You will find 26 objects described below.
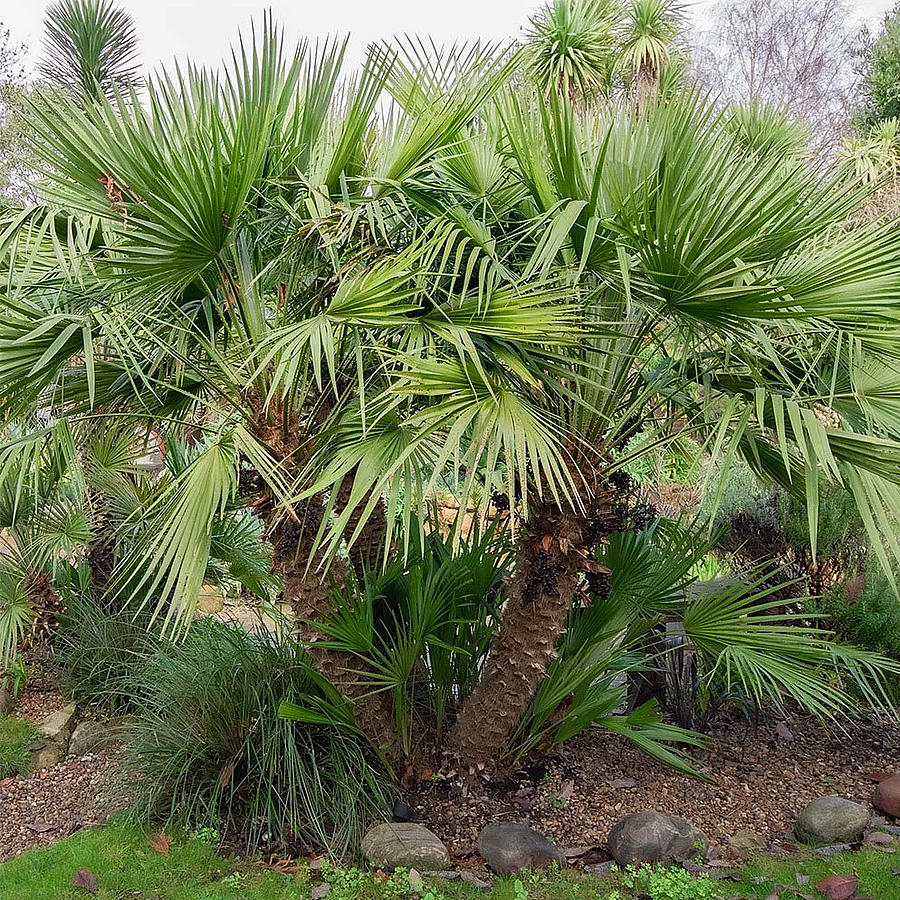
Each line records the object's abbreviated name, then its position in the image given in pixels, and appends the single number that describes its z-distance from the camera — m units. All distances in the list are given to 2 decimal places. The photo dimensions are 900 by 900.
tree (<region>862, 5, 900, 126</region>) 13.52
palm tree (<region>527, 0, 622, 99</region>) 11.68
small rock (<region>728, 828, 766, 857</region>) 3.86
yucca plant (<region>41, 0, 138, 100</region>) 8.74
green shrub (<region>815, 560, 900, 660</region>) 5.18
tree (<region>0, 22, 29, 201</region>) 12.66
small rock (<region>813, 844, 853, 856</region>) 3.85
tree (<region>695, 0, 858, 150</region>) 21.52
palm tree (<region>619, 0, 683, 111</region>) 12.40
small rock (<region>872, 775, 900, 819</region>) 4.22
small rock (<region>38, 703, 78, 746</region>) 5.07
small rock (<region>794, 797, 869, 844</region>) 3.94
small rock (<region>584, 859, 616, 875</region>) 3.70
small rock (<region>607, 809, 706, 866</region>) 3.71
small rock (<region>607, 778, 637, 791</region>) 4.39
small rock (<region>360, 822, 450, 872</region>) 3.62
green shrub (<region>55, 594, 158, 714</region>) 5.27
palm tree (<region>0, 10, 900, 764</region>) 3.06
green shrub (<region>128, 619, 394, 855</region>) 3.84
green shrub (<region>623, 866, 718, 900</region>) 3.42
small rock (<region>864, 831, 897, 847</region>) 3.92
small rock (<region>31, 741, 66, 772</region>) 4.88
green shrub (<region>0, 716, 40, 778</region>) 4.82
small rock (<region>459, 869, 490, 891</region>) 3.56
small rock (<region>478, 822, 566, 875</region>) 3.65
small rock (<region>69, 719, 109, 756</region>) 4.99
